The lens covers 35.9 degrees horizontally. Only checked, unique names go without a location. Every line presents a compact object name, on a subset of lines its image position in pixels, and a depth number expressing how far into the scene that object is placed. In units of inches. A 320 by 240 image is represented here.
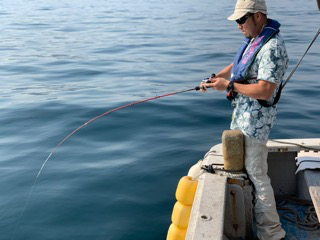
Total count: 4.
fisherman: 155.1
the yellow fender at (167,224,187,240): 175.5
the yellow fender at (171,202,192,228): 174.1
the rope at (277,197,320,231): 192.7
